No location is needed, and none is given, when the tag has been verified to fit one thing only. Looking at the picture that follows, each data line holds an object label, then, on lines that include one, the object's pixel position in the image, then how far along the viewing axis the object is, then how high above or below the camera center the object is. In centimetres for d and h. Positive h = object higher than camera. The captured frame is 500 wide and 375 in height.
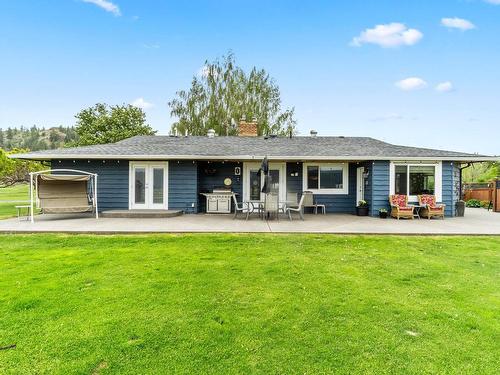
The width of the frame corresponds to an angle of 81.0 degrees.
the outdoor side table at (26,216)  881 -111
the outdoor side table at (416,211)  984 -97
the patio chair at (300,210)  890 -88
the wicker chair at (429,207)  958 -80
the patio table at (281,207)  951 -82
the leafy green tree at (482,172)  1905 +74
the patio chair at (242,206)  1101 -94
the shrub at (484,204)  1386 -101
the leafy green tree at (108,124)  2619 +538
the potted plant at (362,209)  1016 -93
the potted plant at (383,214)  968 -105
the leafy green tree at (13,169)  1570 +75
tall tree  2431 +682
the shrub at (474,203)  1415 -100
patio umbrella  882 +9
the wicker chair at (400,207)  940 -79
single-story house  991 +40
